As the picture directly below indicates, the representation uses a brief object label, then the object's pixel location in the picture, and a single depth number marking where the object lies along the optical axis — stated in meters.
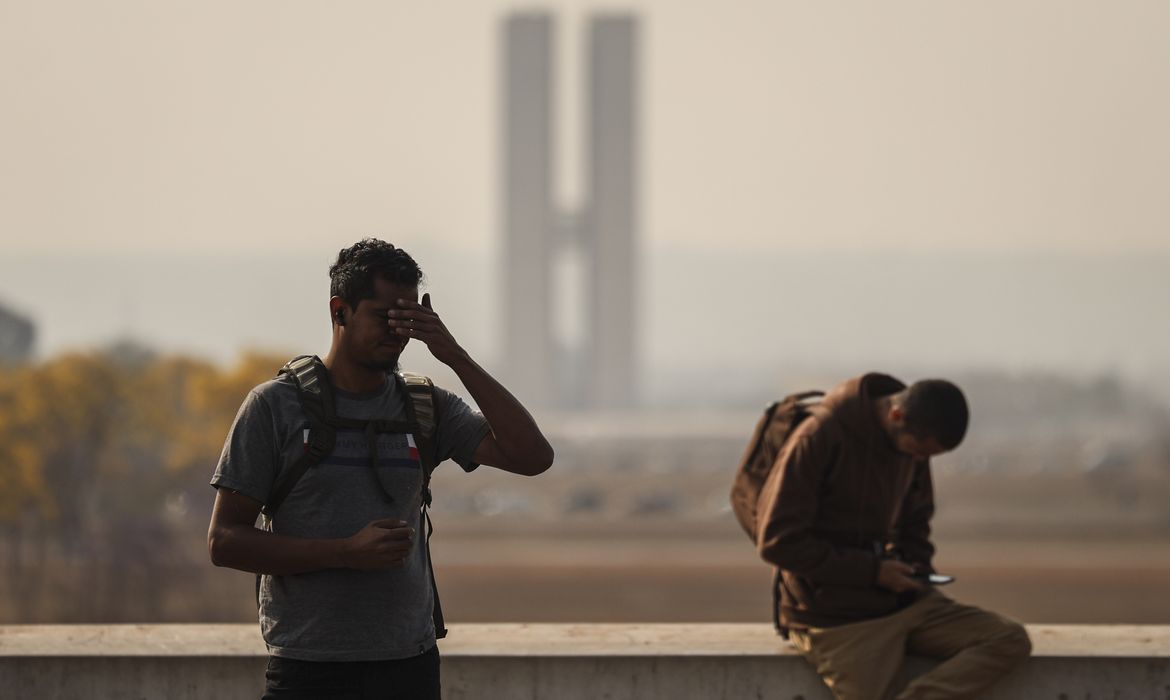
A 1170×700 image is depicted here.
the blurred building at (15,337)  102.06
